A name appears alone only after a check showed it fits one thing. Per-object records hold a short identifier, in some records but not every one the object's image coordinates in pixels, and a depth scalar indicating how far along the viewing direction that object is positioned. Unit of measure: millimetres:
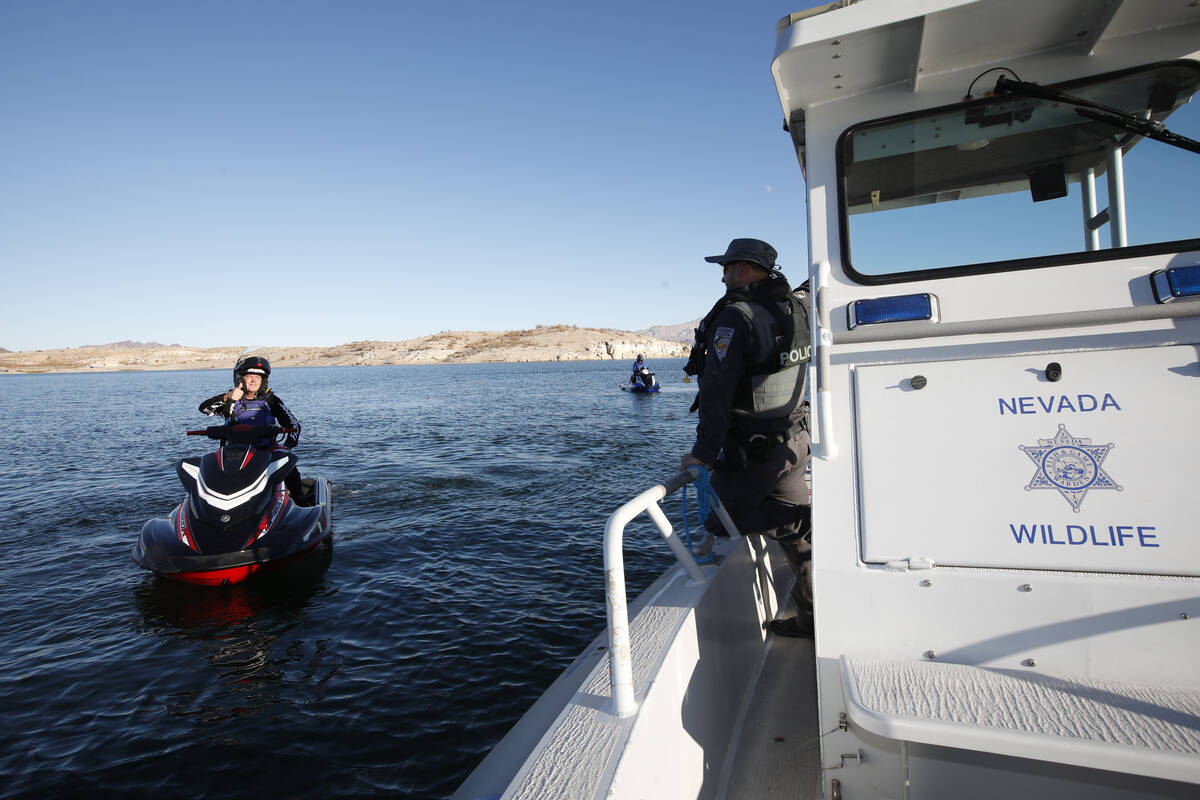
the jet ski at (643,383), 36844
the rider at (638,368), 36812
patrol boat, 1942
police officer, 3021
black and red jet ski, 6645
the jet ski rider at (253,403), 8195
